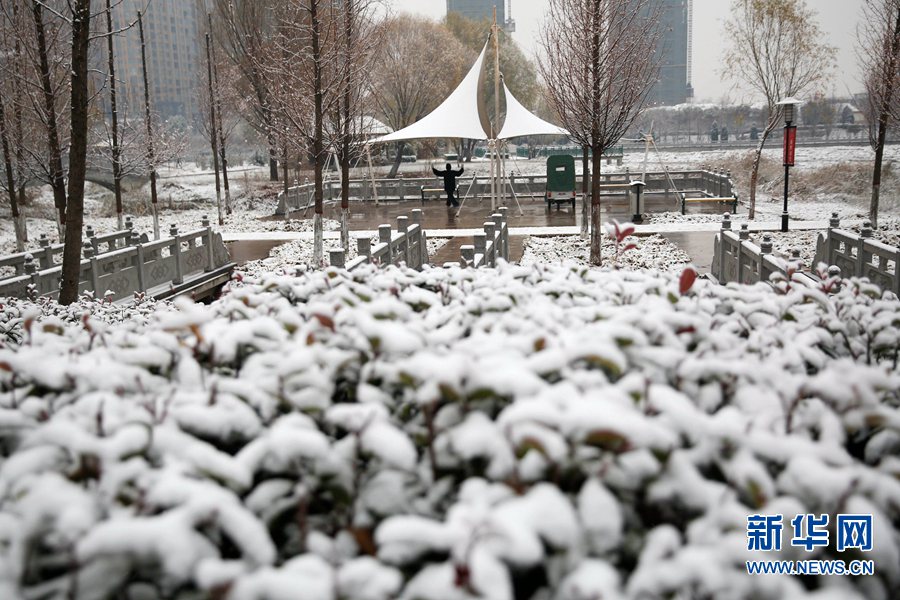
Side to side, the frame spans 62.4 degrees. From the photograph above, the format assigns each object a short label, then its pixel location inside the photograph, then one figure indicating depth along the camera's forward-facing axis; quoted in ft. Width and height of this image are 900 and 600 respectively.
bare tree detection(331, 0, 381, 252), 50.29
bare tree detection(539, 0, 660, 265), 43.62
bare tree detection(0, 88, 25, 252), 54.90
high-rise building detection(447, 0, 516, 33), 540.68
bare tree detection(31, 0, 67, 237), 47.20
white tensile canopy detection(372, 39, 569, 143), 72.18
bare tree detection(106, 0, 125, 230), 59.55
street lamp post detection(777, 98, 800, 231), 56.34
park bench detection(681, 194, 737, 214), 71.51
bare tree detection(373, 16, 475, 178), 139.03
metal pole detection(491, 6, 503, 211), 65.46
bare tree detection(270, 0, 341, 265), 45.83
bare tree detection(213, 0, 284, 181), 104.58
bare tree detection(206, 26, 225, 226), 79.65
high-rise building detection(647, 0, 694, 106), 434.30
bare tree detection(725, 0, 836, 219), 73.20
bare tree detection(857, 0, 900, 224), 53.98
